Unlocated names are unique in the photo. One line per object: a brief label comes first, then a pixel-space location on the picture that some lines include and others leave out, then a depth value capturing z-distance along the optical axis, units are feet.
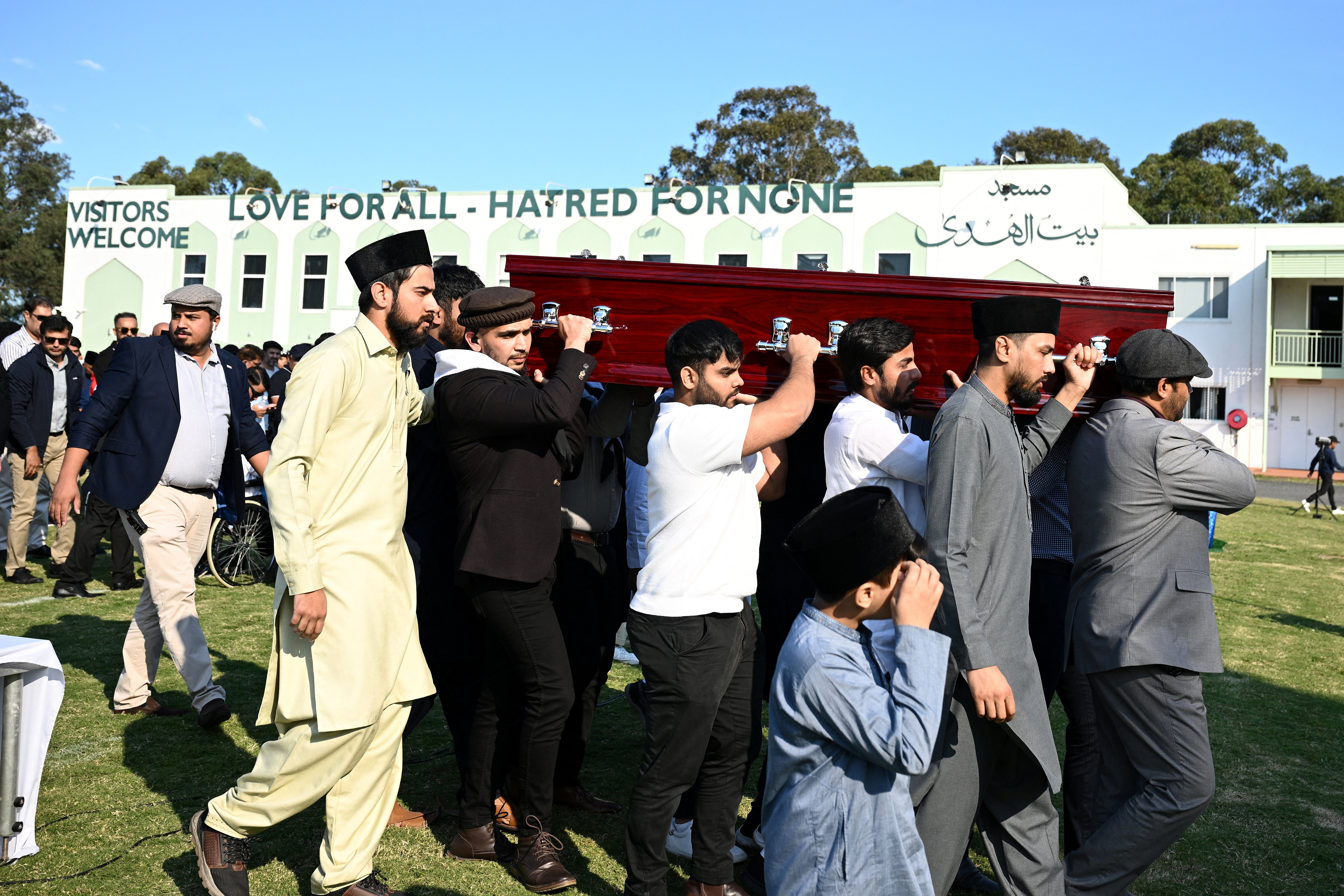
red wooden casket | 11.58
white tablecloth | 11.41
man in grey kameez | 9.18
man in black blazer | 11.21
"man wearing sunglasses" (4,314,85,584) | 25.75
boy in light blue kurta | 7.11
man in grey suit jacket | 10.15
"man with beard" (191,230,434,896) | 10.03
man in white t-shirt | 10.18
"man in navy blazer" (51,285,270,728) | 15.76
